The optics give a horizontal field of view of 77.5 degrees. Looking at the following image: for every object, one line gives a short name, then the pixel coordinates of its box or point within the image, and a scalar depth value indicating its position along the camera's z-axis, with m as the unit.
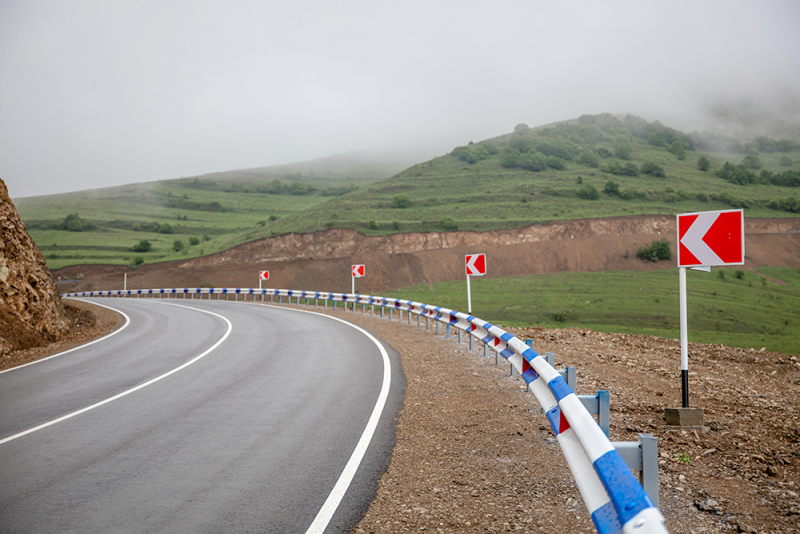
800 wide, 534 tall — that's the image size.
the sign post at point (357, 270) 30.37
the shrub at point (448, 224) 62.78
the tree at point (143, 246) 82.12
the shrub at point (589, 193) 79.06
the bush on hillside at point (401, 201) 75.50
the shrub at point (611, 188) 82.56
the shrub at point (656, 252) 58.00
